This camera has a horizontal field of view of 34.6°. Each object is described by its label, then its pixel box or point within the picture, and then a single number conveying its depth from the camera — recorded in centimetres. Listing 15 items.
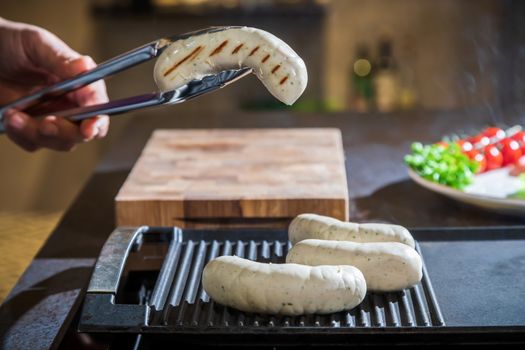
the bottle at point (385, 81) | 396
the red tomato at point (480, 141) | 197
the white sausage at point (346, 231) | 125
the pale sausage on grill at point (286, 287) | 108
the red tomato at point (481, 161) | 186
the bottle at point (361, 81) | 409
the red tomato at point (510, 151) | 191
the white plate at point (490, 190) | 160
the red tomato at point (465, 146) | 193
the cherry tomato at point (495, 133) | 201
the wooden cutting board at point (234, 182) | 158
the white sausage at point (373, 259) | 115
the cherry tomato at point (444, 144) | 196
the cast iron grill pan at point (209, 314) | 104
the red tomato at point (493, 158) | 189
